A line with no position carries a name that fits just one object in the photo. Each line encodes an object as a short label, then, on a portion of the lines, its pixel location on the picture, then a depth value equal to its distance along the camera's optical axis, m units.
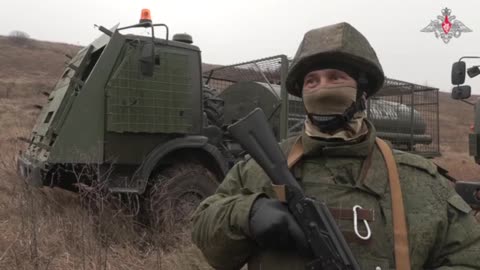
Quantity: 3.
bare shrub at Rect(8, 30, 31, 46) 56.75
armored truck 5.26
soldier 1.60
